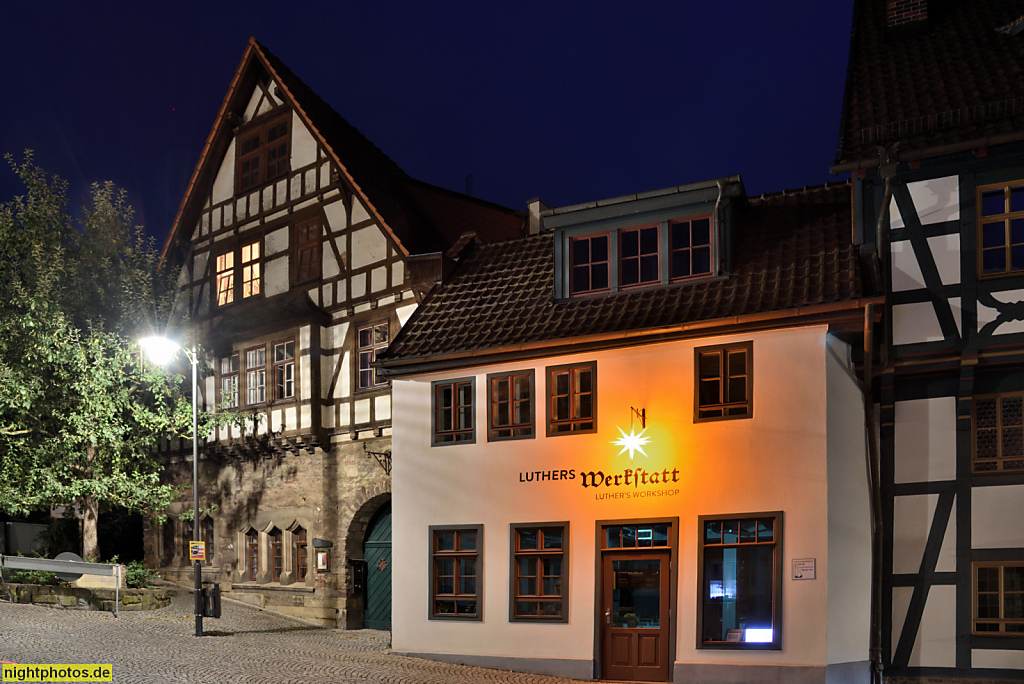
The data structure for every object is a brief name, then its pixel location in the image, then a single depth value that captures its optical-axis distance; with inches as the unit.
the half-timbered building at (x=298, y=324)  952.9
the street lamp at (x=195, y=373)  795.4
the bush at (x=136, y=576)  967.6
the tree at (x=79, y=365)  963.3
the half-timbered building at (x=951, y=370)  596.1
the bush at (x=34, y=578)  984.9
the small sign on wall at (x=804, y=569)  603.2
